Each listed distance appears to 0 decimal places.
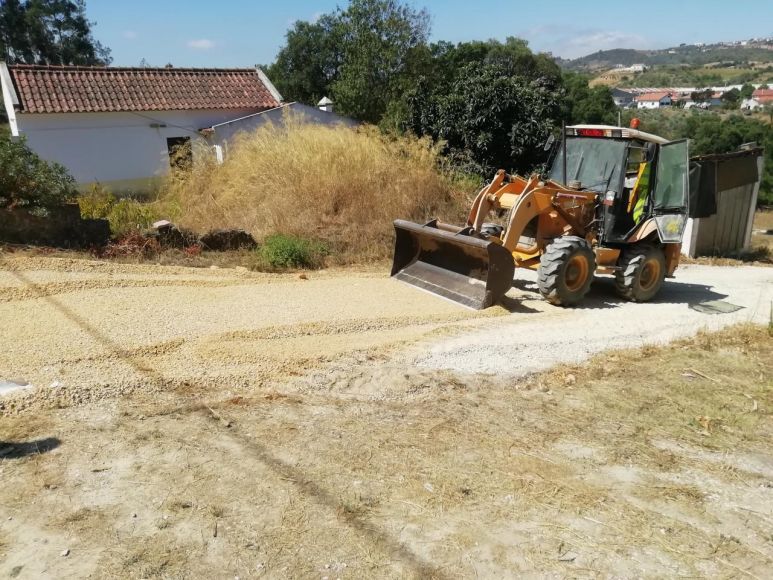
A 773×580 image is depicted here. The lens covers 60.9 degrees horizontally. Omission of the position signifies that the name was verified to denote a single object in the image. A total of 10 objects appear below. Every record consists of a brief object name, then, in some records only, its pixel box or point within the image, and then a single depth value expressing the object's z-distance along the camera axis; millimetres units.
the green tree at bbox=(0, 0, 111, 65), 37125
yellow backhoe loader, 8078
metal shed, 14391
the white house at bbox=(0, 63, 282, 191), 17359
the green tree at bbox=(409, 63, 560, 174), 15547
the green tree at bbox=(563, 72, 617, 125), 29933
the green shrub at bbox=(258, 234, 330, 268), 10039
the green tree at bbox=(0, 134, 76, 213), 9148
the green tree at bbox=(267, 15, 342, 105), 31344
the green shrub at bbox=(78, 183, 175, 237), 10500
